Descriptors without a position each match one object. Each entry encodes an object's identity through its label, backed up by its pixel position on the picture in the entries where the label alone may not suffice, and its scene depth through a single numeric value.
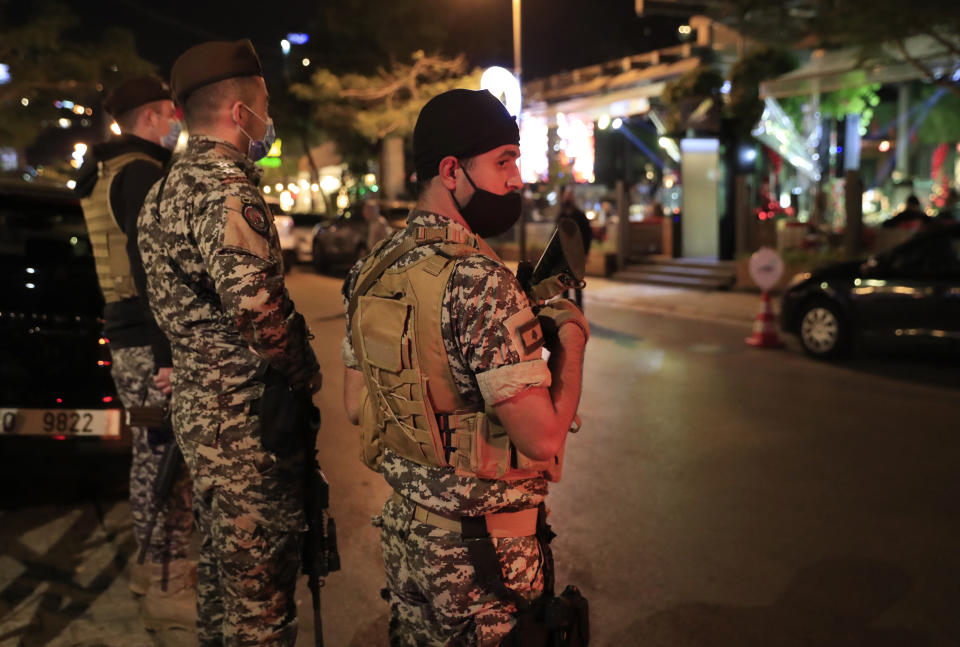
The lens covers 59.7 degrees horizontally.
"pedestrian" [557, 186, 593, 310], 11.94
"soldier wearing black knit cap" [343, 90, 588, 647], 1.74
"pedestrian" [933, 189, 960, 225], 14.64
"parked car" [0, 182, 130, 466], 4.20
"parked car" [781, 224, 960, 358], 8.16
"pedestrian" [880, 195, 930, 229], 14.03
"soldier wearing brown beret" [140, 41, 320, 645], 2.53
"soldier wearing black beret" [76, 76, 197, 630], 3.41
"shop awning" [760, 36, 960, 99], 14.47
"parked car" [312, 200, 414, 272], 19.03
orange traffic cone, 9.95
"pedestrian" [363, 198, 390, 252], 12.46
